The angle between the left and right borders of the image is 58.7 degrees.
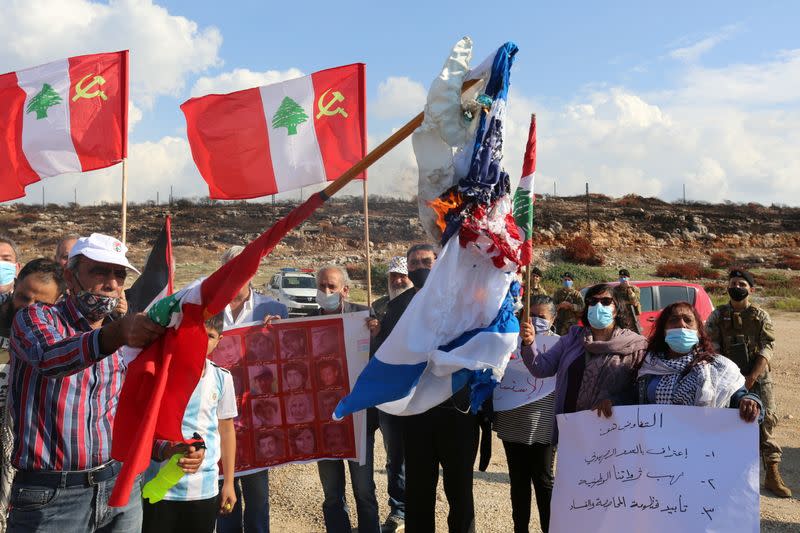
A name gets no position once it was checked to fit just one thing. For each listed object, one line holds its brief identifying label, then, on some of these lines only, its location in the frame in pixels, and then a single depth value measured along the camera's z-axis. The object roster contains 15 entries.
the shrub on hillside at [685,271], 35.01
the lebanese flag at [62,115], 6.57
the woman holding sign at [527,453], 4.42
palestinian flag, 4.31
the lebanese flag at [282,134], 6.14
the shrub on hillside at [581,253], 39.00
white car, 19.07
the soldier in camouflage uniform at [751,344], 6.10
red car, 12.31
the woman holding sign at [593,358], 4.01
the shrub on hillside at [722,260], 39.02
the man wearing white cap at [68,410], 2.65
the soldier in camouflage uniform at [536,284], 11.07
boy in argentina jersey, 3.33
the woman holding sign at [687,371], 3.57
